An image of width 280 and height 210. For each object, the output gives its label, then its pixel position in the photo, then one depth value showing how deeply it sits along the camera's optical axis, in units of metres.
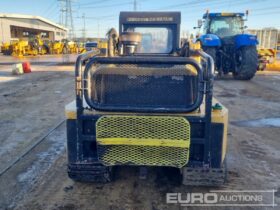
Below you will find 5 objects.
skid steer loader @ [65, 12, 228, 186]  2.47
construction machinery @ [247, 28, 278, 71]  16.75
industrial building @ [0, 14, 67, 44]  37.18
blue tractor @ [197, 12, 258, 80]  9.14
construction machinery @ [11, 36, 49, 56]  25.63
